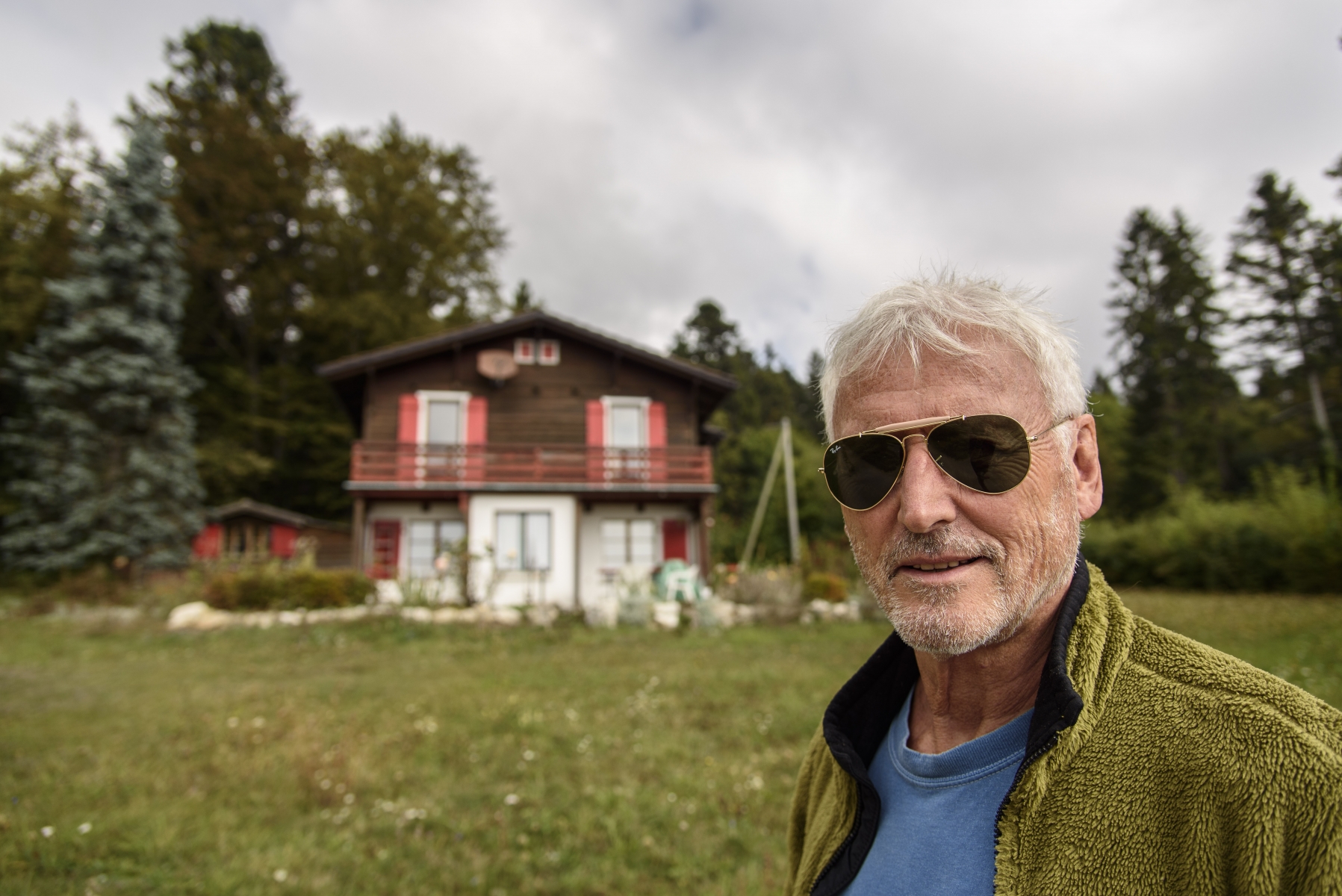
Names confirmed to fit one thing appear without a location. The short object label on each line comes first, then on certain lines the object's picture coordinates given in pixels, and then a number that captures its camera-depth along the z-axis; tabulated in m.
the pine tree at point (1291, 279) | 27.02
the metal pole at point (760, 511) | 20.78
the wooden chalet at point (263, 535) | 22.02
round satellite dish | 18.28
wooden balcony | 16.98
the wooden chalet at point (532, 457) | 16.91
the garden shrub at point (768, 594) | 13.56
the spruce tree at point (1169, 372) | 27.05
